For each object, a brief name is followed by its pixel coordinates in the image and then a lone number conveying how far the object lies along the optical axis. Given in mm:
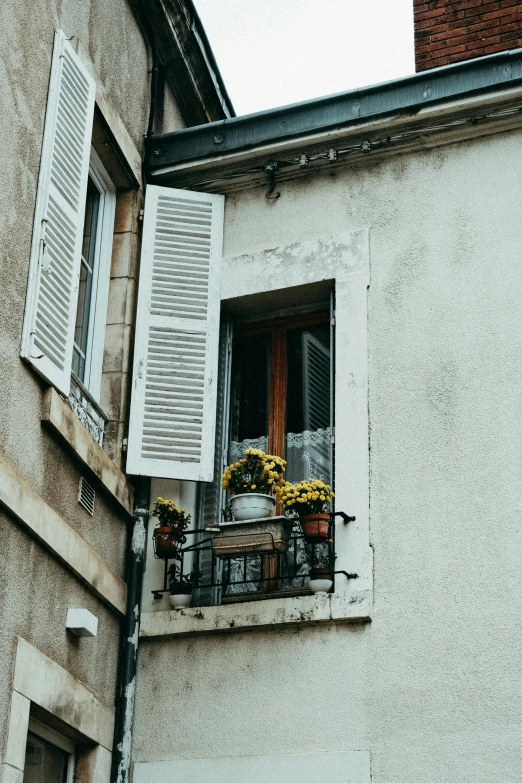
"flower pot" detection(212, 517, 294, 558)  6559
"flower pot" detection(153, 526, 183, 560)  6883
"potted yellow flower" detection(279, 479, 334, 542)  6605
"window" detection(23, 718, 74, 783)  5742
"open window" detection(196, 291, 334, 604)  6969
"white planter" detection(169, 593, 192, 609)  6773
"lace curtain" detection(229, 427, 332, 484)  7223
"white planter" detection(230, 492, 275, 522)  6727
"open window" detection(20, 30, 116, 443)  6109
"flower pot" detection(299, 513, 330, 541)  6602
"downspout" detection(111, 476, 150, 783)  6410
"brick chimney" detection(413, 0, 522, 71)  9156
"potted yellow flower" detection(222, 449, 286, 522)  6738
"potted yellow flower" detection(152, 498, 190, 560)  6887
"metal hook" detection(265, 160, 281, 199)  7789
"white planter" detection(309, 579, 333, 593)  6527
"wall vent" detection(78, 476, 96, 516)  6345
